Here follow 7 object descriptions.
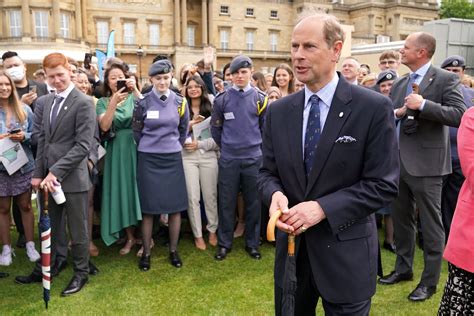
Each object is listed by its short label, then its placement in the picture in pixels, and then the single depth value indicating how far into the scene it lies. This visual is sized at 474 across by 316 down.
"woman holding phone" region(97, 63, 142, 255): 5.36
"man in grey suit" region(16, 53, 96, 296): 4.34
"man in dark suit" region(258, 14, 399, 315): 2.17
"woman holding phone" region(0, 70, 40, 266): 4.98
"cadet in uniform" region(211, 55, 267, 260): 5.52
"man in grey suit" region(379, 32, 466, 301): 4.15
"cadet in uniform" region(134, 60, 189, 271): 5.16
